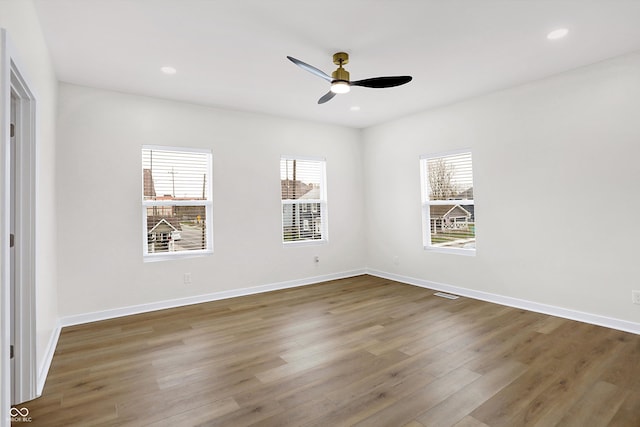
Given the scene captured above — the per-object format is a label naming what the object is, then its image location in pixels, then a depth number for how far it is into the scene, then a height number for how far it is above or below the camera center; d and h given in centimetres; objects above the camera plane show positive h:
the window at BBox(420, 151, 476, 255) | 473 +23
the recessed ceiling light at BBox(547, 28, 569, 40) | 281 +156
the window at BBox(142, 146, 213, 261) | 434 +29
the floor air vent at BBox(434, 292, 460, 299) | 462 -106
